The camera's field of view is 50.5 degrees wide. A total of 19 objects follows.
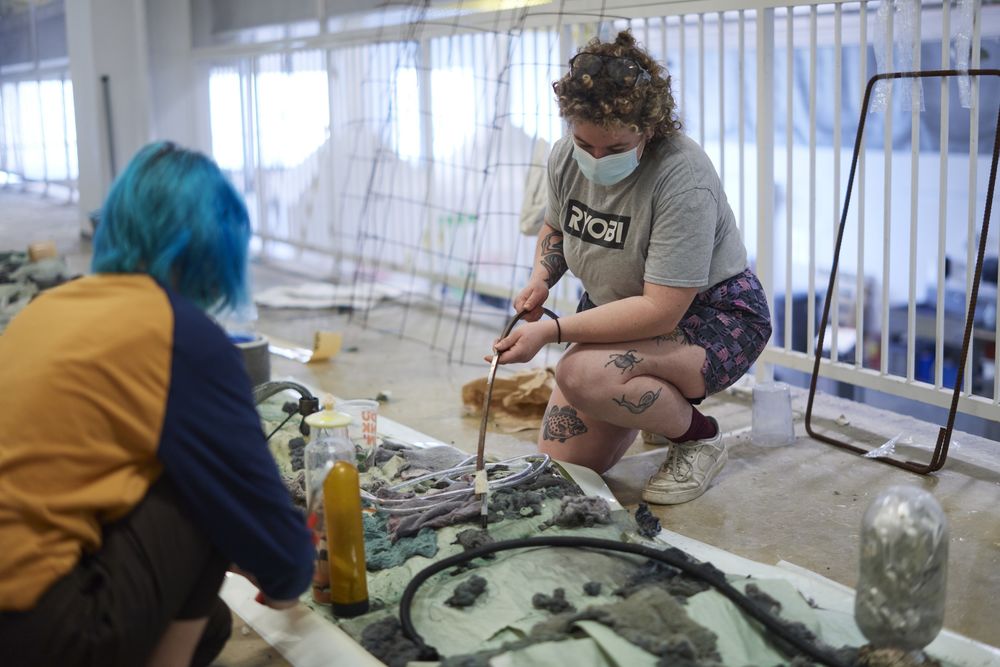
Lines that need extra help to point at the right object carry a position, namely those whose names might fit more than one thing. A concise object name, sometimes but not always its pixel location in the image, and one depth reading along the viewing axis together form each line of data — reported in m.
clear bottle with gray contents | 1.59
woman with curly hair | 2.25
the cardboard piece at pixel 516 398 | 3.12
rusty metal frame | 2.55
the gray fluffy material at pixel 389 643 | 1.74
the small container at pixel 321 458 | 1.87
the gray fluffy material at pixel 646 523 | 2.23
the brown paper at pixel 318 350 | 3.94
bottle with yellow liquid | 1.79
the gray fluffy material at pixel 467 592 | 1.88
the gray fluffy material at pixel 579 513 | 2.19
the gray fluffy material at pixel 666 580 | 1.85
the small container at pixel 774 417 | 2.91
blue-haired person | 1.31
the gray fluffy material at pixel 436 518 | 2.20
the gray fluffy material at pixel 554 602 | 1.84
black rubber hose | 1.67
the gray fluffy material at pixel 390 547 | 2.09
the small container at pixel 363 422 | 2.70
